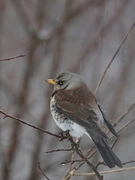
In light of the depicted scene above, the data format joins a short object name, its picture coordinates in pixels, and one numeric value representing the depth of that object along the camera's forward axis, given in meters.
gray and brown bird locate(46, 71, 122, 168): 5.90
